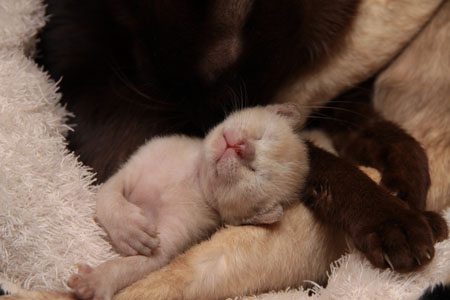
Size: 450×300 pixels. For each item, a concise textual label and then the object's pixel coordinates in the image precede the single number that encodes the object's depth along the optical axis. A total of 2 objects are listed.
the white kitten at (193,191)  0.46
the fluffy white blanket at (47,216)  0.44
